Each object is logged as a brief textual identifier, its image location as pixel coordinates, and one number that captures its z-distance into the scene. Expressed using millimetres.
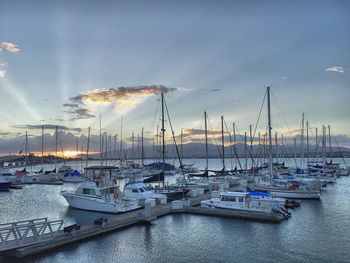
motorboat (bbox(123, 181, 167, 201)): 39812
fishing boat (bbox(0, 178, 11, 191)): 65106
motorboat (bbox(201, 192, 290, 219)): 33000
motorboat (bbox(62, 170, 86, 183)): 79438
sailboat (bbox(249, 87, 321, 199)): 45759
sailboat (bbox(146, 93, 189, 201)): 43344
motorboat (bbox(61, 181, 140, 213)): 35375
